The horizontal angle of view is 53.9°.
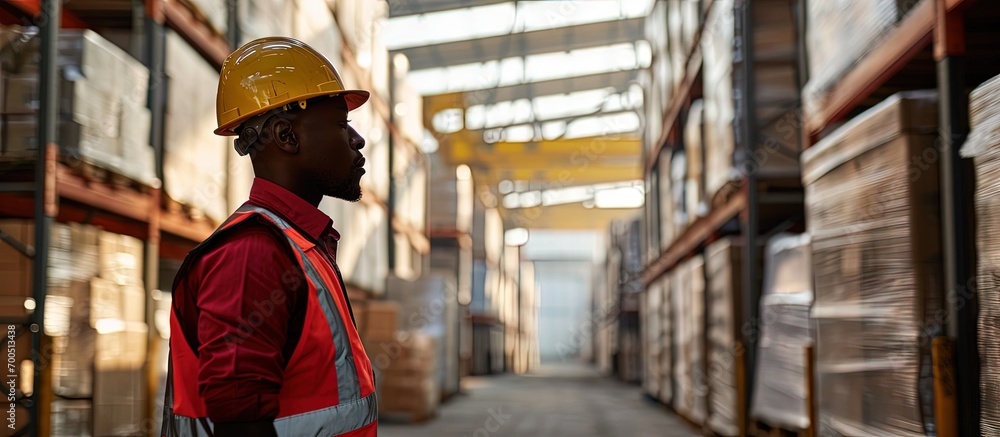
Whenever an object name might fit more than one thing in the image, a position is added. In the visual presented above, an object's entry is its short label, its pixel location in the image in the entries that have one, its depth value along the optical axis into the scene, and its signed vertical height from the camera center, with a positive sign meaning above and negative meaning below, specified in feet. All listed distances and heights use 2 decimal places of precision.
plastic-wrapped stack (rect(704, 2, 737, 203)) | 20.62 +4.37
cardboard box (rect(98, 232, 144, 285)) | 14.44 +0.58
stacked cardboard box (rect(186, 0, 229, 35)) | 17.81 +5.26
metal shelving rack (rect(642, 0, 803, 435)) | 19.27 +1.73
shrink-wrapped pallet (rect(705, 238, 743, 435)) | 21.01 -0.82
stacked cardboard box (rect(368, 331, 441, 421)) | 30.68 -2.52
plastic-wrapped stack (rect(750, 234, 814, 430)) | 16.08 -0.71
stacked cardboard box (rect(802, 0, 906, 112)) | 11.72 +3.32
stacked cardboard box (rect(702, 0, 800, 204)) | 19.29 +4.02
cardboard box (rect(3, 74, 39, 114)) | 13.17 +2.70
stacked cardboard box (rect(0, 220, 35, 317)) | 12.86 +0.27
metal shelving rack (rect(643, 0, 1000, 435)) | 9.83 +2.51
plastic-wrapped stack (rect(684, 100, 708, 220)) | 25.48 +3.49
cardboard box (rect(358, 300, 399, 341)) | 32.04 -0.83
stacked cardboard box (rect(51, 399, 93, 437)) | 13.21 -1.66
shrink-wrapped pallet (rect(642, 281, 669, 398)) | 37.59 -1.86
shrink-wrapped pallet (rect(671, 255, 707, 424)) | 25.17 -1.26
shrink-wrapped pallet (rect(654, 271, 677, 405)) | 33.19 -1.67
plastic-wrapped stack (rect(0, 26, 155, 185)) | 13.16 +2.74
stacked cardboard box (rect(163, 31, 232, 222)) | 16.48 +2.79
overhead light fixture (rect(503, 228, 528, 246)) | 94.88 +5.92
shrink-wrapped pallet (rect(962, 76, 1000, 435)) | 8.63 +0.49
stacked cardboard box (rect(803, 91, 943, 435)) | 10.46 +0.29
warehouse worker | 4.66 +0.05
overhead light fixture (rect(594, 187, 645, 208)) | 97.26 +9.48
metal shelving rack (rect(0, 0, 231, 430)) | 12.47 +1.49
